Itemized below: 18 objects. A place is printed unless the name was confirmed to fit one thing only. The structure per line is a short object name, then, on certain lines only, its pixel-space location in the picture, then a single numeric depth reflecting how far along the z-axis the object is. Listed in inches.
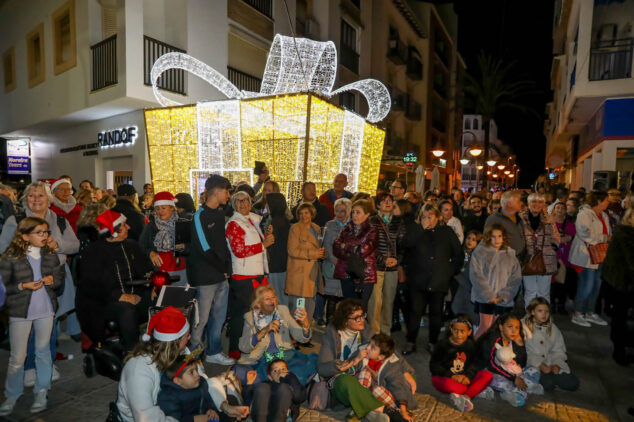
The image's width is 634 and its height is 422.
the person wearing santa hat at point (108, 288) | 157.8
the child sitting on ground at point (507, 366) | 157.4
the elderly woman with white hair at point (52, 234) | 155.0
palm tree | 1016.9
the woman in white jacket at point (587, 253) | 240.2
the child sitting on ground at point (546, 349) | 163.9
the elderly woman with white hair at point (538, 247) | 218.2
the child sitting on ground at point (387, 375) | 140.7
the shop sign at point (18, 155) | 724.0
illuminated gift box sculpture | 353.4
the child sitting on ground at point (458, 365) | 155.4
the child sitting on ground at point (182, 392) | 107.0
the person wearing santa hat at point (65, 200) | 226.4
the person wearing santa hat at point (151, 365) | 100.1
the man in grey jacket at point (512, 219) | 205.2
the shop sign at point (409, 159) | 745.0
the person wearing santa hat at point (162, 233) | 195.0
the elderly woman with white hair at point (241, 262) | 186.1
